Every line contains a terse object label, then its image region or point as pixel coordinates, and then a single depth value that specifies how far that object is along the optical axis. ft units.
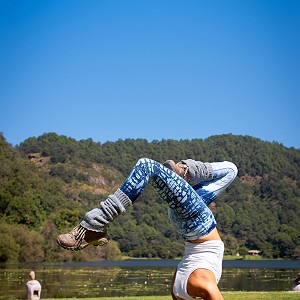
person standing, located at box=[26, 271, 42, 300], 49.29
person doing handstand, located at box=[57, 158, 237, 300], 10.26
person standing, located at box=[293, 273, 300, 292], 53.16
